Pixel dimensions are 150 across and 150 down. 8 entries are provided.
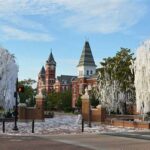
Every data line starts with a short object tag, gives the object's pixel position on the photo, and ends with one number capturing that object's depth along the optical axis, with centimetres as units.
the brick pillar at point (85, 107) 3149
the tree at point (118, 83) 3865
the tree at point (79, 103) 6850
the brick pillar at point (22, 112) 3200
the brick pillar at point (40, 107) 3318
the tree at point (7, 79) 3227
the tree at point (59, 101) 8069
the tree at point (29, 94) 7682
